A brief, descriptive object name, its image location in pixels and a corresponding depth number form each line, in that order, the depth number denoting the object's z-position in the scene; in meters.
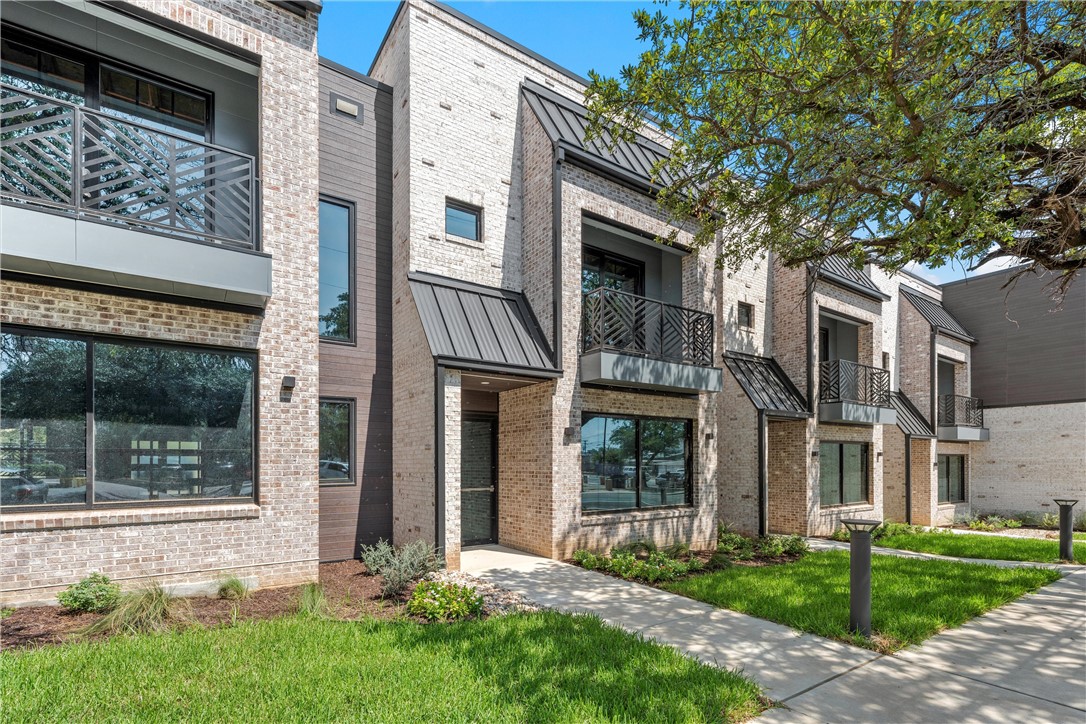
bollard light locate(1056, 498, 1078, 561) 11.16
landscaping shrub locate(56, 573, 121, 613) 6.05
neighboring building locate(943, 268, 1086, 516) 19.75
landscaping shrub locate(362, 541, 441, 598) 7.16
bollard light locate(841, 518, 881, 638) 6.00
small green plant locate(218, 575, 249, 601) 6.85
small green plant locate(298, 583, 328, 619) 6.09
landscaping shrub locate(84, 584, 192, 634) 5.49
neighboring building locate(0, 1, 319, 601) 6.23
